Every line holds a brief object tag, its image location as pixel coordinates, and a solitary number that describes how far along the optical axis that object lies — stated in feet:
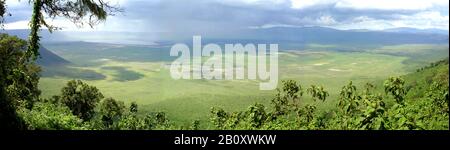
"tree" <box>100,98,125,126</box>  243.83
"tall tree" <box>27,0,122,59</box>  72.28
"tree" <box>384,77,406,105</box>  87.37
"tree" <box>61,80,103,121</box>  221.05
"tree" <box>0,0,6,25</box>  68.45
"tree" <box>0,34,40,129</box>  53.42
